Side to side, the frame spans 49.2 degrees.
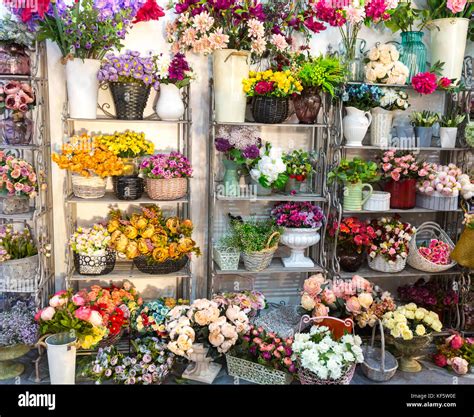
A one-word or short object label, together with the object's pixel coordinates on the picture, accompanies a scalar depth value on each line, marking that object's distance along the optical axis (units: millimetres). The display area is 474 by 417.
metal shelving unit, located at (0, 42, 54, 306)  3090
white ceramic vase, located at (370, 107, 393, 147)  3365
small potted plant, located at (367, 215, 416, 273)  3416
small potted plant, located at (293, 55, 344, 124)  3137
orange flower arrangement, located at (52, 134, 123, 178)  3018
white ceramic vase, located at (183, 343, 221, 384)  2928
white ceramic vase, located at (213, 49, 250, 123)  3139
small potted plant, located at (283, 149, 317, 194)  3297
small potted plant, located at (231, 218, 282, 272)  3275
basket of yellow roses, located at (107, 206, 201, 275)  3178
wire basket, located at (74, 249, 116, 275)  3162
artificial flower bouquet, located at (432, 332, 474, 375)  3207
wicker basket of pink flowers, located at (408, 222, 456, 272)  3434
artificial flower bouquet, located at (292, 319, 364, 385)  2715
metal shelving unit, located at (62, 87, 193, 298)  3164
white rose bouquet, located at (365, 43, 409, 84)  3320
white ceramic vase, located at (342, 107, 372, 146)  3295
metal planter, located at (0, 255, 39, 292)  3135
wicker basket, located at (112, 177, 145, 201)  3176
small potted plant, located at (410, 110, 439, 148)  3438
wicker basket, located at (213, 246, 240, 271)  3309
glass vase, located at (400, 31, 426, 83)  3459
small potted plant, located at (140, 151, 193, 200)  3137
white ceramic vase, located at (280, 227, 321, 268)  3369
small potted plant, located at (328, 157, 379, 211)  3285
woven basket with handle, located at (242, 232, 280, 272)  3289
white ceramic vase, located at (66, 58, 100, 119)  3018
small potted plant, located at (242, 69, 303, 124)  3121
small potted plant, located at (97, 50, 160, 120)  3020
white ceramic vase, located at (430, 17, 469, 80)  3355
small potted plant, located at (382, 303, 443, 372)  3045
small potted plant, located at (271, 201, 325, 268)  3359
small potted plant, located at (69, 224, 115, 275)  3141
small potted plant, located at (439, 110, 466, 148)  3457
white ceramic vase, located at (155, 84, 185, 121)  3191
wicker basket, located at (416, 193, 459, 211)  3448
